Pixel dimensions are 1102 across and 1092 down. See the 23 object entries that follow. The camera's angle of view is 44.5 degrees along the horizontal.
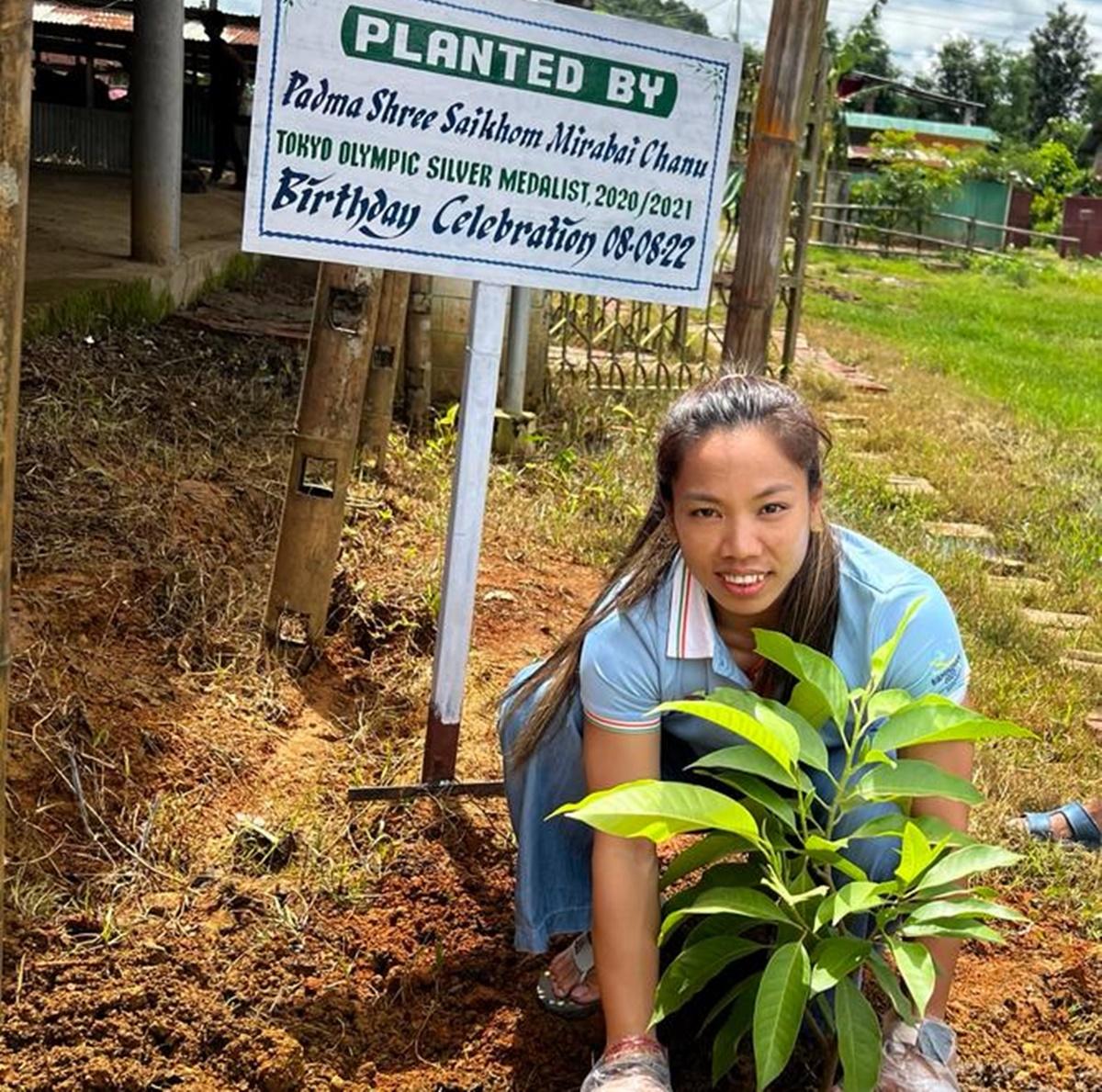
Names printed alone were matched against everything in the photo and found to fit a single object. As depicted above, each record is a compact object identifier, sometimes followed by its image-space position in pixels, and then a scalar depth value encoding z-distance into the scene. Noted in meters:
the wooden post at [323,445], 2.86
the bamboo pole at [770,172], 2.92
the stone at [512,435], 5.06
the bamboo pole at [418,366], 4.94
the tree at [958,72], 78.88
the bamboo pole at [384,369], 3.80
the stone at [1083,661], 3.94
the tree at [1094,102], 65.34
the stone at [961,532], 5.22
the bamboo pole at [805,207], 6.12
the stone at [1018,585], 4.61
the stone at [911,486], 5.75
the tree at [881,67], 37.18
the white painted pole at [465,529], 2.42
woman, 1.84
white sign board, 2.11
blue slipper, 2.85
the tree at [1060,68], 75.31
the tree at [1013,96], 69.75
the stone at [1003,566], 4.91
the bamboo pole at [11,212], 1.51
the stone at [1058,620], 4.32
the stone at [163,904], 2.22
